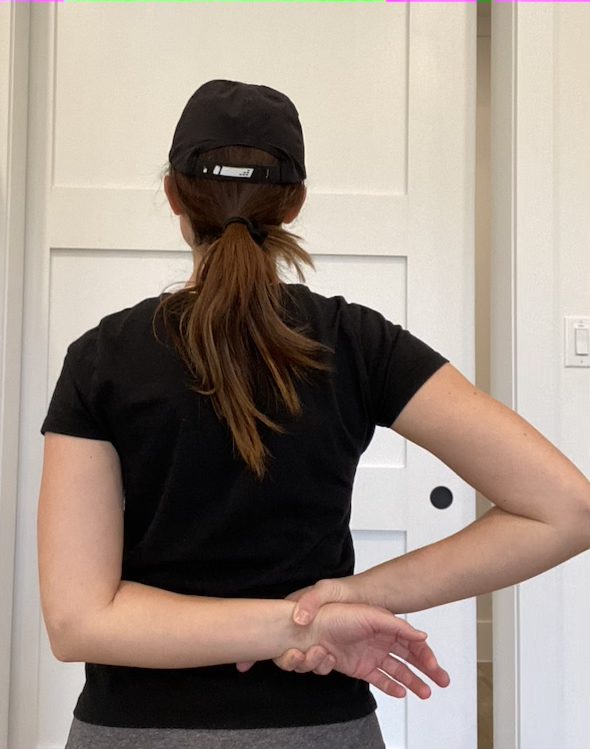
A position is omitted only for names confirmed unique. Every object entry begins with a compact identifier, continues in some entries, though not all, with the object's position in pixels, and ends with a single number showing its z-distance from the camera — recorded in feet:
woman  2.08
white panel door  5.48
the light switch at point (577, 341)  5.06
